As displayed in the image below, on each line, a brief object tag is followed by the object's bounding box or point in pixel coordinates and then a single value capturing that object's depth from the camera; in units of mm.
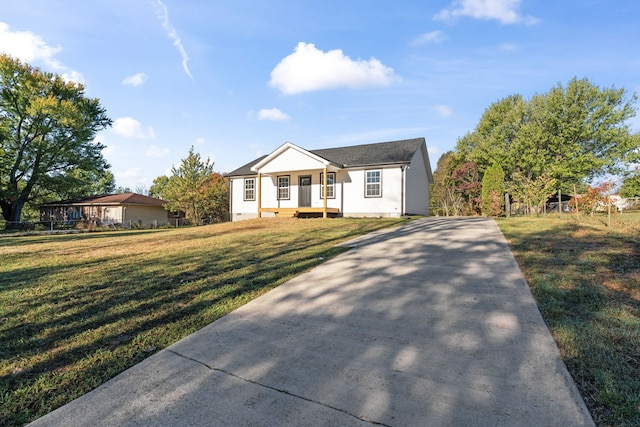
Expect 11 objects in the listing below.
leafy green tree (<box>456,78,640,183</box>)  27109
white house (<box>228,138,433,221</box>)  16812
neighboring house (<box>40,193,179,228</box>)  29844
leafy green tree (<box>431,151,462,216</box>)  29484
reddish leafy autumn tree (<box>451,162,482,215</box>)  27672
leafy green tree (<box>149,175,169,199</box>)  48881
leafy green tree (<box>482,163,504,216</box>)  22094
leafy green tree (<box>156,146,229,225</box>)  27662
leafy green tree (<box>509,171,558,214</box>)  17938
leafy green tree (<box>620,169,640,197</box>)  28650
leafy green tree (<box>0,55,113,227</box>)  25969
